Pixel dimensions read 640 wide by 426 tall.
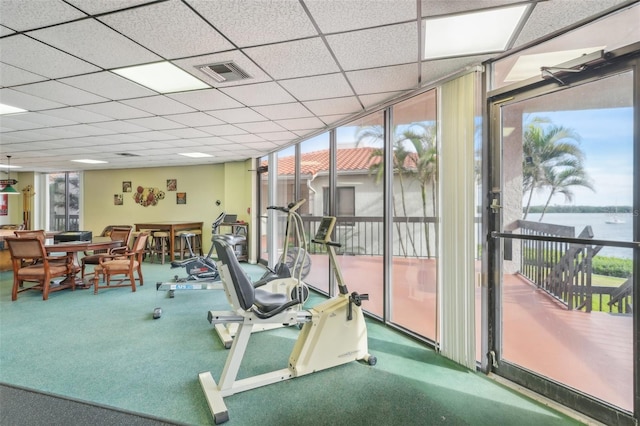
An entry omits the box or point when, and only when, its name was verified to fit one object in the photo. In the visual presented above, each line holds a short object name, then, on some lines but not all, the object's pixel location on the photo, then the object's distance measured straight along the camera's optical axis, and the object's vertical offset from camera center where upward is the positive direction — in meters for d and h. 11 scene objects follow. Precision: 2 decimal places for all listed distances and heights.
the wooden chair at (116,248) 5.18 -0.59
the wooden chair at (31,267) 4.25 -0.77
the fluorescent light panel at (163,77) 2.45 +1.20
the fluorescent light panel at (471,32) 1.77 +1.18
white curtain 2.40 -0.07
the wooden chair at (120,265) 4.70 -0.85
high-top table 7.08 -0.37
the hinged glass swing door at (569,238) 1.76 -0.17
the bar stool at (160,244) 7.08 -0.79
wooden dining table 4.56 -0.55
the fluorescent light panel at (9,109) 3.39 +1.21
